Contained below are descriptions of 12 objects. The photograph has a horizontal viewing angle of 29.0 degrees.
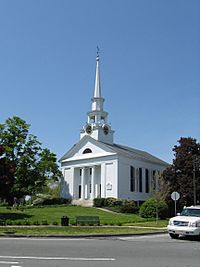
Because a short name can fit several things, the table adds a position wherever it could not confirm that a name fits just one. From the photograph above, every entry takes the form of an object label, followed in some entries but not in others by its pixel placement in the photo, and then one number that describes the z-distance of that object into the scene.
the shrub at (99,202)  53.25
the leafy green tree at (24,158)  47.94
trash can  25.38
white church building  57.84
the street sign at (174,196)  29.47
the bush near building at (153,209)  37.22
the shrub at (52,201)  59.28
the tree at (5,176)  30.60
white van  18.08
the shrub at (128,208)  46.97
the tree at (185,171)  47.09
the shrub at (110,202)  52.65
